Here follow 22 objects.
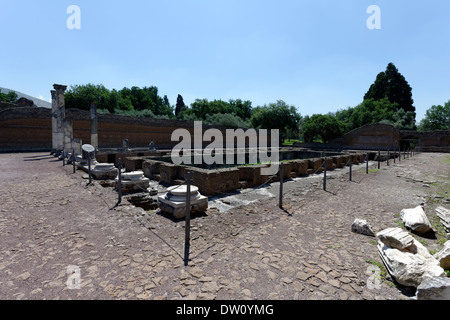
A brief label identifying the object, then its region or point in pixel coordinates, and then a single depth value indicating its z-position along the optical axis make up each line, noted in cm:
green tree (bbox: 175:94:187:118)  7546
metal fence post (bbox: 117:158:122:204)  555
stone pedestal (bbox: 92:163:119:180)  852
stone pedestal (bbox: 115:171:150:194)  676
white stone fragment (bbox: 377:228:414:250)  304
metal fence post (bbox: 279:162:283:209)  565
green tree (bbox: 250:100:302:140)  4162
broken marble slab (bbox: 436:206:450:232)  422
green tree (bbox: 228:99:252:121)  6300
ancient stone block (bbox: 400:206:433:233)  406
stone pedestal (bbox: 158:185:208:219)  471
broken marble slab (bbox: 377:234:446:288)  242
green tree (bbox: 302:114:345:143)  3900
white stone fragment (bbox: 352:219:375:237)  401
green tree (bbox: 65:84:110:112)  4067
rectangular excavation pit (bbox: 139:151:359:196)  689
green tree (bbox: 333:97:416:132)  4269
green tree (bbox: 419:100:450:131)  5116
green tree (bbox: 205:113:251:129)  3996
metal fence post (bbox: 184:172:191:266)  352
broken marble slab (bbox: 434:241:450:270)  275
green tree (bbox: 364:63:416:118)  5088
